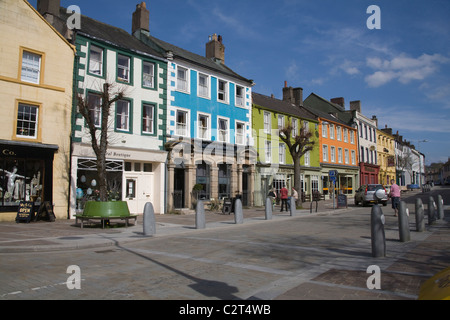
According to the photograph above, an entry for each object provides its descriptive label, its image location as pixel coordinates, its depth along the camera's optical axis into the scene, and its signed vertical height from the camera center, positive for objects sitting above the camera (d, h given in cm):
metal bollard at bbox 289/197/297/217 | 1915 -102
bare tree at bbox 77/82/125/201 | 1383 +209
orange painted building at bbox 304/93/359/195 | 3888 +524
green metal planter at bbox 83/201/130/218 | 1341 -79
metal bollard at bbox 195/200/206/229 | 1334 -110
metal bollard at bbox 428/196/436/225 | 1349 -93
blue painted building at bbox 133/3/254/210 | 2223 +449
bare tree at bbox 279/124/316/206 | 2450 +291
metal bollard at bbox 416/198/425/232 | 1162 -102
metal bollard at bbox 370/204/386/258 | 762 -104
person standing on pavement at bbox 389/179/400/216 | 1650 -16
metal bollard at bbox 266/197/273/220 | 1719 -106
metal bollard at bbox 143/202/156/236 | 1161 -108
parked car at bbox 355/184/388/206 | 2641 -49
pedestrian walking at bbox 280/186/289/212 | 2249 -37
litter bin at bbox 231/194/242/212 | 2086 -95
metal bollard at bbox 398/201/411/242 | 955 -98
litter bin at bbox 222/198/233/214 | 2096 -104
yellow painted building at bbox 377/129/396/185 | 5553 +536
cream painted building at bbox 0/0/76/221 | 1552 +384
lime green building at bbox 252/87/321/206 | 2897 +375
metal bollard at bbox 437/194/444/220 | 1532 -98
